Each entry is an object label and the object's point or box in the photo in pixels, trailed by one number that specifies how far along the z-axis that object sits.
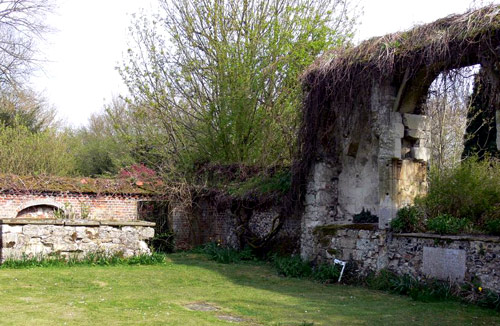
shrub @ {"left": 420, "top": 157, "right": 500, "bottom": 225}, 10.44
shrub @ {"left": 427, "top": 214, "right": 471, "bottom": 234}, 10.10
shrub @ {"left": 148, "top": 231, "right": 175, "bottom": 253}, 17.77
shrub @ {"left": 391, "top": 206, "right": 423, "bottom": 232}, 10.96
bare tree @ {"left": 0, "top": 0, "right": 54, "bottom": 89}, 21.48
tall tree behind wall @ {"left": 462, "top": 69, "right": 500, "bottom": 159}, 16.72
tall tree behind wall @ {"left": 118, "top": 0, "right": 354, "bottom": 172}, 18.73
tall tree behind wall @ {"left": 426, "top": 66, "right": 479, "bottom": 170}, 10.46
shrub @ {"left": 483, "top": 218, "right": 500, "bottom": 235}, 9.48
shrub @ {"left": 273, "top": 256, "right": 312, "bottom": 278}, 12.78
